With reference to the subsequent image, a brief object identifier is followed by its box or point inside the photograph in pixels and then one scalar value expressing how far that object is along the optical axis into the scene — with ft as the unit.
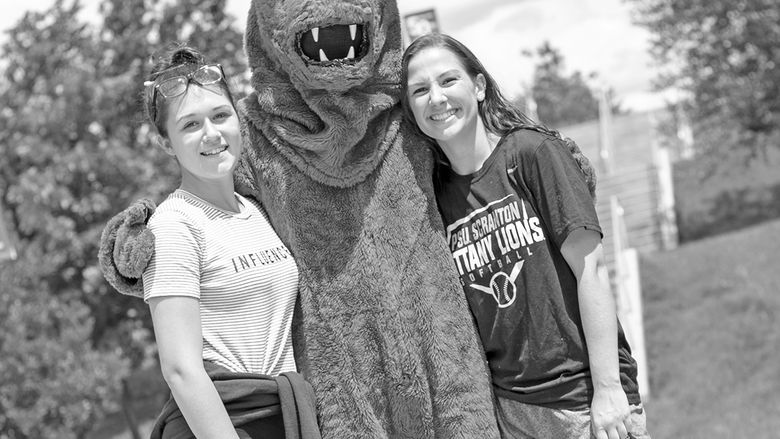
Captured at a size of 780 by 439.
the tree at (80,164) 32.55
